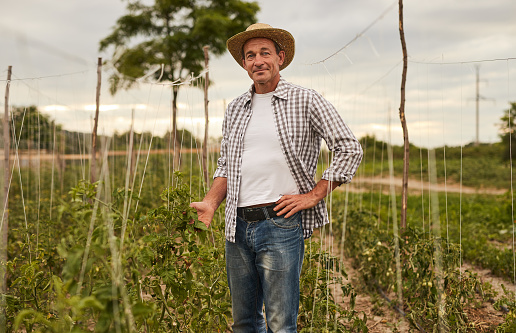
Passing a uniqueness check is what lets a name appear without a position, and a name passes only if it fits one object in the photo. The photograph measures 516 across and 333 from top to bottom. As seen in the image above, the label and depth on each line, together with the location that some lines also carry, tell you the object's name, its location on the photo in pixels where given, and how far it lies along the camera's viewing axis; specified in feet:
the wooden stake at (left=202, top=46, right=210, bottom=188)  11.00
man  5.80
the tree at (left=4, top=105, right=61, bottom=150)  39.42
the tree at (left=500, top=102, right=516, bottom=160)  45.16
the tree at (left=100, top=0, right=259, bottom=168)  38.70
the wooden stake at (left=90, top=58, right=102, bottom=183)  11.85
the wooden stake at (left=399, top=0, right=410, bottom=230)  10.80
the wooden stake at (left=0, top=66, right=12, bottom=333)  8.05
